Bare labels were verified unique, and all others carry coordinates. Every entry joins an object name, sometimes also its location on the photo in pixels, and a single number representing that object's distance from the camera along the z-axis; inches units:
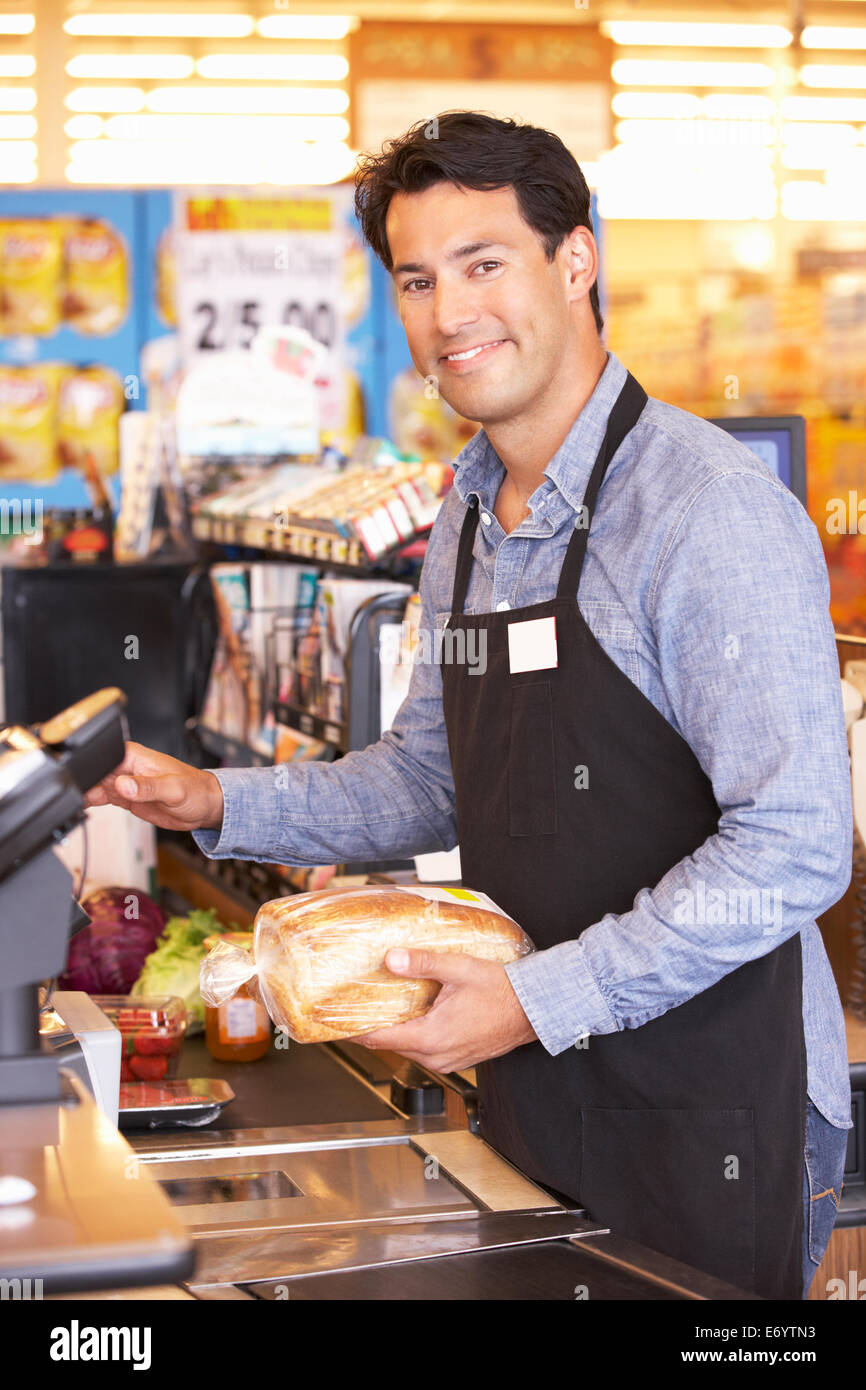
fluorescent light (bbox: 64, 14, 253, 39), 333.4
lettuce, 108.7
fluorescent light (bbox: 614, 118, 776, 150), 361.1
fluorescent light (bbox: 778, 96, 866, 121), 372.2
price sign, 240.8
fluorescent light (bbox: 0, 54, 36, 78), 333.4
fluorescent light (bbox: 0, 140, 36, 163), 337.1
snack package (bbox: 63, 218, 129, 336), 248.1
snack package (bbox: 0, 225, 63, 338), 249.3
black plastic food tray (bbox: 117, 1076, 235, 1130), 85.4
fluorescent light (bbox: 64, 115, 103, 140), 337.1
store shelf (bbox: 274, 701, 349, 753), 120.6
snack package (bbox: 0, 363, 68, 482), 252.1
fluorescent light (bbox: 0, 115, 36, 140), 335.3
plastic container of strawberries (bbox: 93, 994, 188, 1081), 96.0
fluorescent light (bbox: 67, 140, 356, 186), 338.6
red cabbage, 118.6
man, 63.4
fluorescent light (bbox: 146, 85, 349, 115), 337.4
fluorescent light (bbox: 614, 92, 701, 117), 356.8
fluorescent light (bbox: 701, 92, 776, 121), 371.6
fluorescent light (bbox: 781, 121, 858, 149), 374.9
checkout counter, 41.1
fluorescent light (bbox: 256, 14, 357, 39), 336.8
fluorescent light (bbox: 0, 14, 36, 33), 331.3
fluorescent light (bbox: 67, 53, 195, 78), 335.9
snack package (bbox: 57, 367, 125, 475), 251.8
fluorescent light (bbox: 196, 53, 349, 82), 338.3
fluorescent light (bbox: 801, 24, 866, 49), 364.5
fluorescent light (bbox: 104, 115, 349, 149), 338.0
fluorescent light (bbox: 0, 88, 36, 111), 334.0
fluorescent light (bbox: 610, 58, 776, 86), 355.3
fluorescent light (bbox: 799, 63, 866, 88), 369.7
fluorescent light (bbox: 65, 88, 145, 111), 336.2
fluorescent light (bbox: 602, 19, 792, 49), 353.4
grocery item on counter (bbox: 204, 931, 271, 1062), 101.7
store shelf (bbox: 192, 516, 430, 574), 123.6
